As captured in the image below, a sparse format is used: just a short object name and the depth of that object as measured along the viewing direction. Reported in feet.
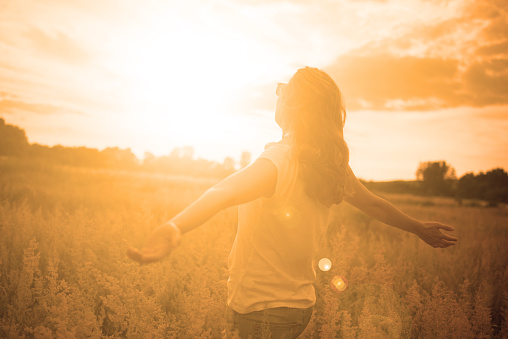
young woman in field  4.45
